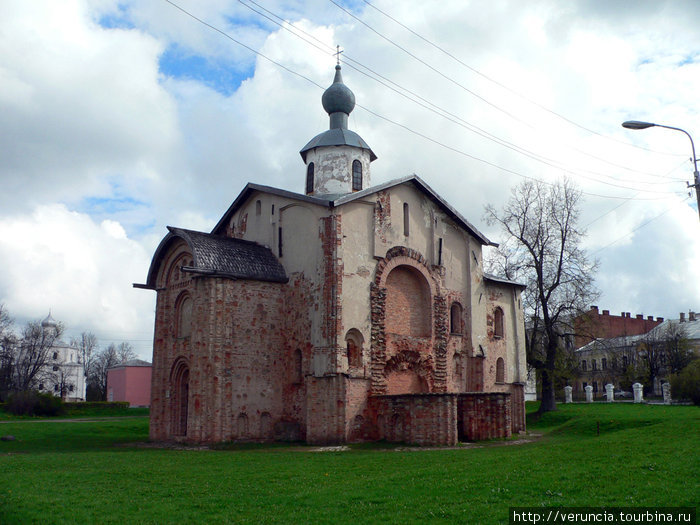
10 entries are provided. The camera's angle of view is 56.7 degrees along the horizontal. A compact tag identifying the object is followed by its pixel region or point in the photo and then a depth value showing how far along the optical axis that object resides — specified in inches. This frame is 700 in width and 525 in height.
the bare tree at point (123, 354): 3735.2
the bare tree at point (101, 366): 3403.8
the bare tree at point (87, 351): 3476.9
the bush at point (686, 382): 1230.4
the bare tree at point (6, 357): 2085.4
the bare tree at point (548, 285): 1217.4
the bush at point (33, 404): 1489.9
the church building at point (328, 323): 833.5
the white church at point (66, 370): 2822.3
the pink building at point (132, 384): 2442.2
